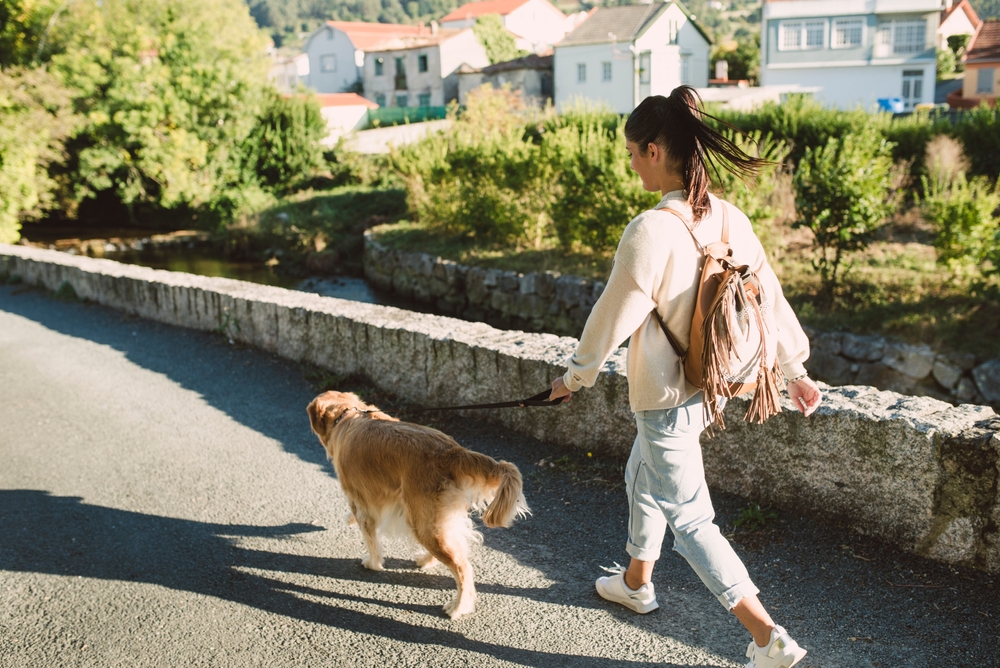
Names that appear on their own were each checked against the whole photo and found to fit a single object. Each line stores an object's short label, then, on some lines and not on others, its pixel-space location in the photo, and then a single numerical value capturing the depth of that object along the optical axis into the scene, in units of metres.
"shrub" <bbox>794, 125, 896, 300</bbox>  11.73
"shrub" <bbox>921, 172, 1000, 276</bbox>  11.28
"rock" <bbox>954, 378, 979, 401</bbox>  10.27
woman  2.75
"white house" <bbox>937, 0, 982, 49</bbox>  70.44
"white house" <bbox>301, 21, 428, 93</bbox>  71.12
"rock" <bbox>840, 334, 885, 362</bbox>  11.05
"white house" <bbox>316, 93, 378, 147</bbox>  50.03
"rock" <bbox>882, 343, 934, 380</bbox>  10.73
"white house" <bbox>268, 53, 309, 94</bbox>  79.00
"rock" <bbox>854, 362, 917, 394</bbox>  10.78
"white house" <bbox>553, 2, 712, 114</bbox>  45.94
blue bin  42.20
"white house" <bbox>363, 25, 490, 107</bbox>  59.31
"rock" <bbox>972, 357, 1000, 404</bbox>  10.11
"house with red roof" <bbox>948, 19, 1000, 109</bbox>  42.88
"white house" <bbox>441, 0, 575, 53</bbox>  68.97
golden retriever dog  3.33
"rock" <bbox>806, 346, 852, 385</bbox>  11.23
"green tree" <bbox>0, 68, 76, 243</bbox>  20.84
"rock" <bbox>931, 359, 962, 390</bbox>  10.48
